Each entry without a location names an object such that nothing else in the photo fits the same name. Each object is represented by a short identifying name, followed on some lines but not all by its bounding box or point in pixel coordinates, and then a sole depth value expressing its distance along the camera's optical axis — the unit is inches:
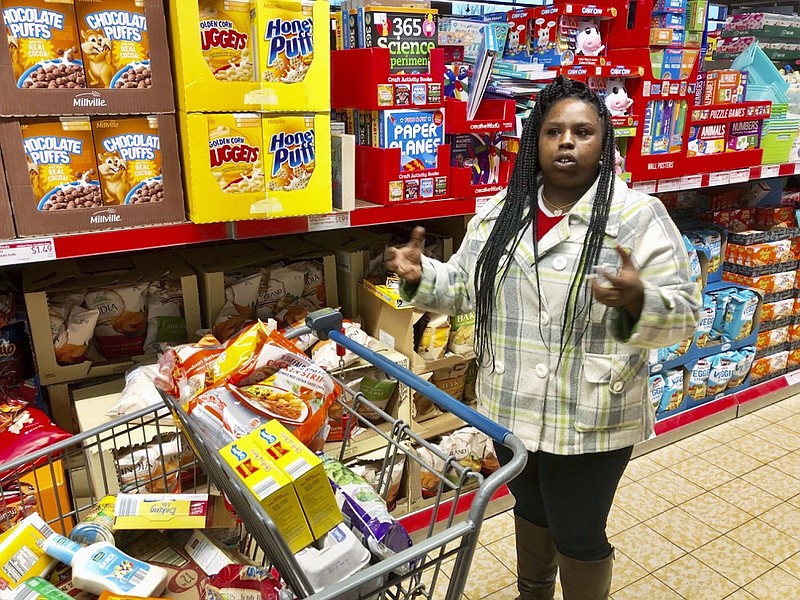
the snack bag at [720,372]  127.7
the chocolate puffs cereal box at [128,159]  59.1
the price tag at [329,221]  72.8
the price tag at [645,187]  103.0
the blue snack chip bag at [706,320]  123.6
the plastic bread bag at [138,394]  67.2
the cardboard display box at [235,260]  81.4
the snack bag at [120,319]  77.6
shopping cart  35.6
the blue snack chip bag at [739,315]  126.0
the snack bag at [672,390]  121.4
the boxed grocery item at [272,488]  36.2
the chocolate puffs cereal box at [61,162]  56.4
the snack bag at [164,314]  80.4
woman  56.0
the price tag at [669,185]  104.9
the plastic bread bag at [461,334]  93.7
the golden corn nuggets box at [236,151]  62.1
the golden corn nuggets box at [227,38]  59.5
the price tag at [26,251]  56.6
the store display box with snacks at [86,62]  53.3
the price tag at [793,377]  142.0
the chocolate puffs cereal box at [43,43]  52.6
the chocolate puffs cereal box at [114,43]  55.4
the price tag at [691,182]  107.8
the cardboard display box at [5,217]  56.2
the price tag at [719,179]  111.4
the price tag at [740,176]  114.4
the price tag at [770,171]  119.2
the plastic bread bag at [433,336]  89.4
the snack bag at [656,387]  119.3
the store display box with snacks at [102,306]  72.9
